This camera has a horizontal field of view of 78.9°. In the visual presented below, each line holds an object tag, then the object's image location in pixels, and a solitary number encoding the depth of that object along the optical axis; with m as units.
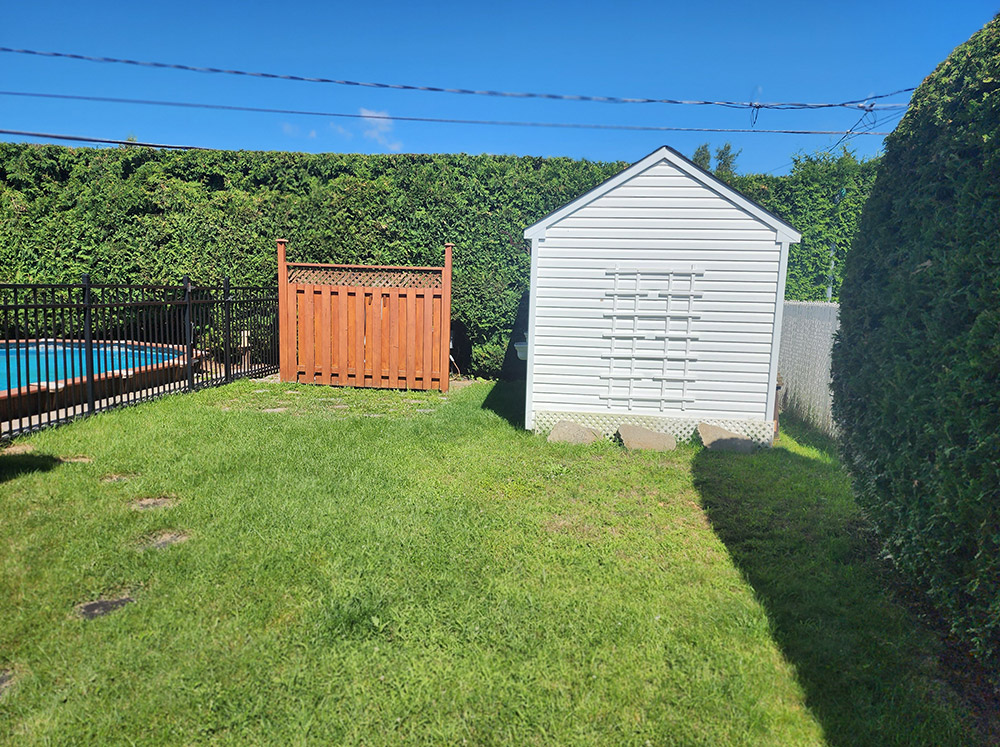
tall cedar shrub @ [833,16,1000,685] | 2.91
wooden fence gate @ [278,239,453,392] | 10.36
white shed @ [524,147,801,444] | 7.04
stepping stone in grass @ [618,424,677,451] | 6.93
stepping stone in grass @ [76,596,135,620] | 3.14
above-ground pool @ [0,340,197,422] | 6.61
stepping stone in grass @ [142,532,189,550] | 3.91
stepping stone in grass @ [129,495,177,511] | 4.57
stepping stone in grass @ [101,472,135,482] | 5.14
